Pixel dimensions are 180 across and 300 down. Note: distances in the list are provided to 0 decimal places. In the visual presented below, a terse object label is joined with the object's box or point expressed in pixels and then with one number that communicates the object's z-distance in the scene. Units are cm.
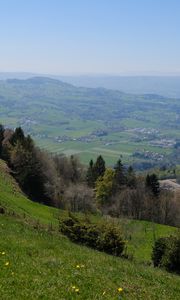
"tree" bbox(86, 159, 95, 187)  10654
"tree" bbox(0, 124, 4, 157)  8390
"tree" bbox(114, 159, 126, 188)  9970
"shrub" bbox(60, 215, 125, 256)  3171
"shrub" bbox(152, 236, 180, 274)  2998
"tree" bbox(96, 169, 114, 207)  9581
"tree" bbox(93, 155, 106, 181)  10906
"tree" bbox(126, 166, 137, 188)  10287
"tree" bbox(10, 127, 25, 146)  8504
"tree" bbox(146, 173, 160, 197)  9431
